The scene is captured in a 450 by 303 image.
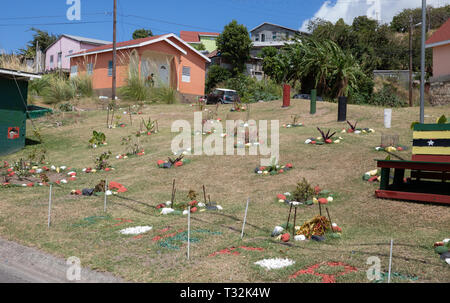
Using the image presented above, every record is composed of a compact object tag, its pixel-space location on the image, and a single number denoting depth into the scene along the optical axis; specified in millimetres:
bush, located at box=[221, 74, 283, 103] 26127
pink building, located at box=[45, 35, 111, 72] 47344
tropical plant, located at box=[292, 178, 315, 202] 8648
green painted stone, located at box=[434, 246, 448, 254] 5398
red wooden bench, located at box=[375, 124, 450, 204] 7799
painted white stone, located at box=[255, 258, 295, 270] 5211
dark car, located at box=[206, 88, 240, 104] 25944
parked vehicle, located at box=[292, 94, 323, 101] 24539
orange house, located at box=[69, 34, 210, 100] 29797
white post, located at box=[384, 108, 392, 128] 14516
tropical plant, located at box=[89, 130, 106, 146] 16006
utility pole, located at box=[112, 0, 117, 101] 26744
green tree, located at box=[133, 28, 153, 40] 68938
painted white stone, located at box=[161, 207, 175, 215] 8164
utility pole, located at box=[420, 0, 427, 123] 10320
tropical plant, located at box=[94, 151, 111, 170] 12664
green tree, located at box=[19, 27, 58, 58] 56878
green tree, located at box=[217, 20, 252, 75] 46438
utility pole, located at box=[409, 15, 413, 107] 30466
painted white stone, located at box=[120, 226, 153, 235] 6918
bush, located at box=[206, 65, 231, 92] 45344
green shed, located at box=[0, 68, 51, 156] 15781
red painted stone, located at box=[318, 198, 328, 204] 8406
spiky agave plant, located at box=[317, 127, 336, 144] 12688
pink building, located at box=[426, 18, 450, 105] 22000
